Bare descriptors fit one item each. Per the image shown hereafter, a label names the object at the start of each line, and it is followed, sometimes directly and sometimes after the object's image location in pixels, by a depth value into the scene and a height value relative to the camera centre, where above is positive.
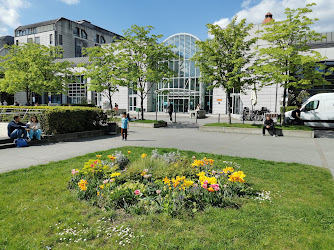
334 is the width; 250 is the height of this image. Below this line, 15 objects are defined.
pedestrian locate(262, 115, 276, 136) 14.08 -0.77
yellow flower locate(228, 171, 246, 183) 4.56 -1.30
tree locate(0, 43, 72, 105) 22.96 +4.03
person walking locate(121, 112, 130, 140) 12.07 -0.80
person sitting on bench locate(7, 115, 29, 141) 10.12 -0.85
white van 16.52 +0.04
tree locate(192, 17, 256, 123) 16.20 +4.05
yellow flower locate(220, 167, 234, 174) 5.11 -1.29
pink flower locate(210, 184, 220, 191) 4.07 -1.32
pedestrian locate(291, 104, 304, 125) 16.83 -0.35
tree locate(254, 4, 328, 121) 14.38 +3.61
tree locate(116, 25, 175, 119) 18.88 +4.52
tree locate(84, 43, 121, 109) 20.38 +3.74
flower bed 4.08 -1.49
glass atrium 36.09 +4.29
